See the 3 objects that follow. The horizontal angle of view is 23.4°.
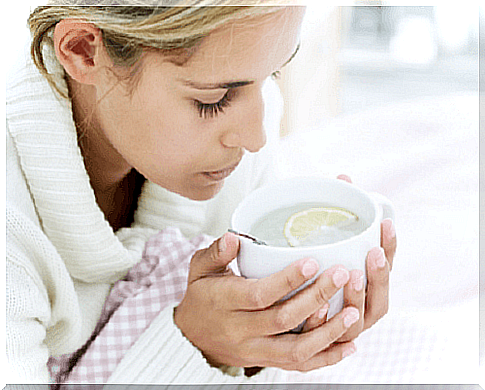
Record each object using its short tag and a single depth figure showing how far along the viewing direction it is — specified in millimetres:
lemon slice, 860
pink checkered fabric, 936
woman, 825
